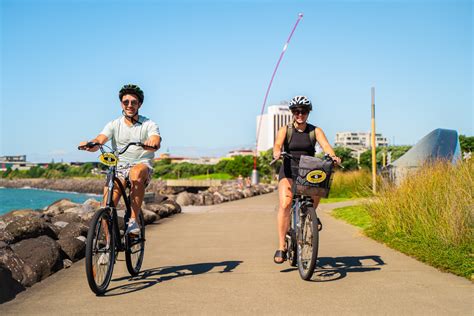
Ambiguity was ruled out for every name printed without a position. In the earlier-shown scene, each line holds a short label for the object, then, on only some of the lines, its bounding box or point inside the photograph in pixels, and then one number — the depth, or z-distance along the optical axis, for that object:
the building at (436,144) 20.06
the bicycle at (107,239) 5.21
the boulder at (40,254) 6.40
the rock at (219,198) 22.18
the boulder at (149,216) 12.87
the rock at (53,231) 8.47
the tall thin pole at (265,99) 31.85
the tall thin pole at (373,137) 17.85
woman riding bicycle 6.60
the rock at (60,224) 9.53
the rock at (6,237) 7.27
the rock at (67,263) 7.26
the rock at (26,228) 7.87
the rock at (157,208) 14.16
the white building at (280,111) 183.34
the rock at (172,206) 15.61
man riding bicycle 6.15
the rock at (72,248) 7.52
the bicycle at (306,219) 5.97
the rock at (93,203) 13.80
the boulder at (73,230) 8.18
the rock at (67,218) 10.27
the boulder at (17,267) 6.00
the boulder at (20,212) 13.92
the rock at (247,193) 28.73
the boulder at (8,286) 5.36
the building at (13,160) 154.51
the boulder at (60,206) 15.83
